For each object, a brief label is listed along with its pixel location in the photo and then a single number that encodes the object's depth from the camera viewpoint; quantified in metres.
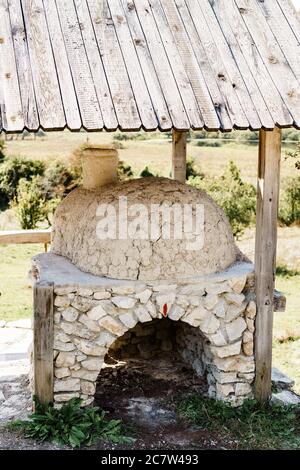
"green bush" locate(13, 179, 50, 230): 15.36
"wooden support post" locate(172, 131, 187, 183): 8.06
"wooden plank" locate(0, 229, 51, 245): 9.05
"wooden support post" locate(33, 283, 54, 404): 5.58
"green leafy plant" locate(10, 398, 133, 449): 5.49
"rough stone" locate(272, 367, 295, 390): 6.91
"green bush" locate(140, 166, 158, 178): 18.30
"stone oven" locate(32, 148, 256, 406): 5.68
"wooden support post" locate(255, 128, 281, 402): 5.83
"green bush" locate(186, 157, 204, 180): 20.97
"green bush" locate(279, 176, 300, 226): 16.73
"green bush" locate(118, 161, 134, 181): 19.12
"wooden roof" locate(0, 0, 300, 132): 5.13
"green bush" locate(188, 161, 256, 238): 15.81
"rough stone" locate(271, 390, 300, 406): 6.42
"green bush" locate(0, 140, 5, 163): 21.91
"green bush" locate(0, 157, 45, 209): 20.28
